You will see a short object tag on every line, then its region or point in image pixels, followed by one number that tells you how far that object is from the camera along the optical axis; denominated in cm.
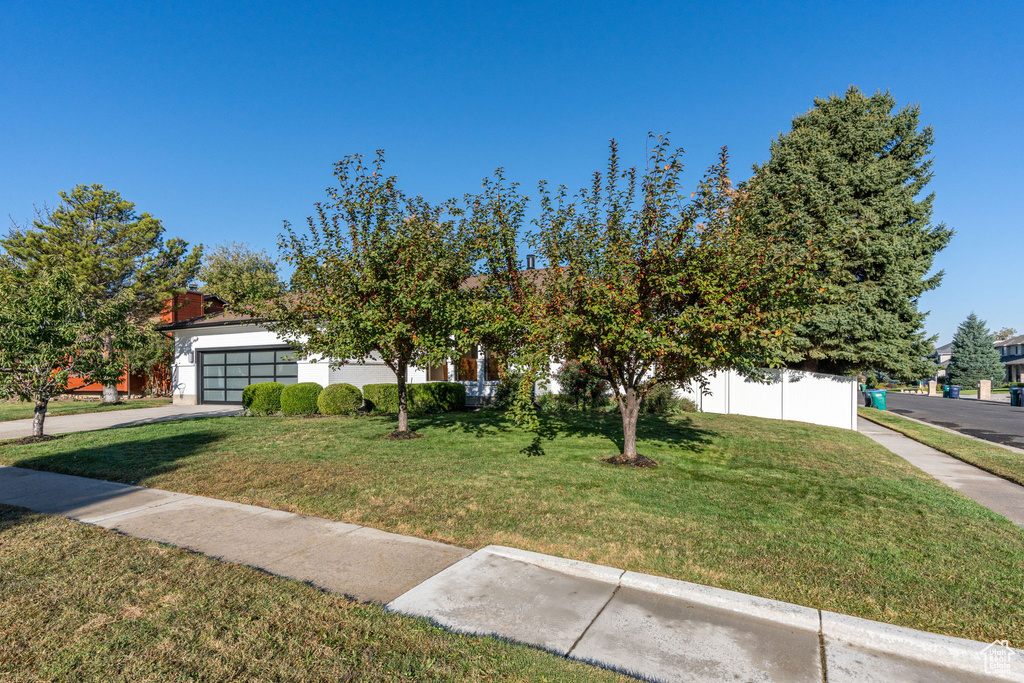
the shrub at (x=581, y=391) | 1786
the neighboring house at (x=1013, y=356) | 6013
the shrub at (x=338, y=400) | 1691
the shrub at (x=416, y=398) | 1752
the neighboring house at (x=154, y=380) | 2673
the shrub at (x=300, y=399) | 1697
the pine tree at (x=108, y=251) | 2272
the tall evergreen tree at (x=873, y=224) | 1823
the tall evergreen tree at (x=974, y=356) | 4631
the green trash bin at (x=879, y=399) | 2329
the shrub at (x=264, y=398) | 1709
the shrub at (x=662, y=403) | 1702
